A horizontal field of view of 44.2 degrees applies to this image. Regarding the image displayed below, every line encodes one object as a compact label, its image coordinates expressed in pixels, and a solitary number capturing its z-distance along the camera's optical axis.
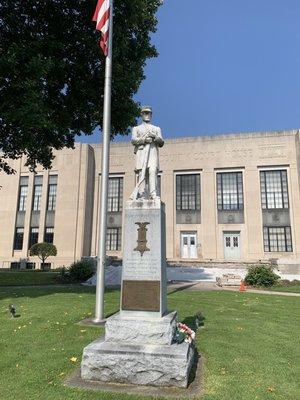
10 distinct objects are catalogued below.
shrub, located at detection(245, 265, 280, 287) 21.50
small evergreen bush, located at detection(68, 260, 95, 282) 22.92
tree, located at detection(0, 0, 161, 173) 13.70
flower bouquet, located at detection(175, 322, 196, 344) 6.89
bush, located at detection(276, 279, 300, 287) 22.16
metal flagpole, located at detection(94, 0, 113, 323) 9.89
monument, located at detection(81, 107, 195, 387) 5.91
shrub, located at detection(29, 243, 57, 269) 36.97
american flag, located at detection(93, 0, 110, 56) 11.54
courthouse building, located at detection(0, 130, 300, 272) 37.62
